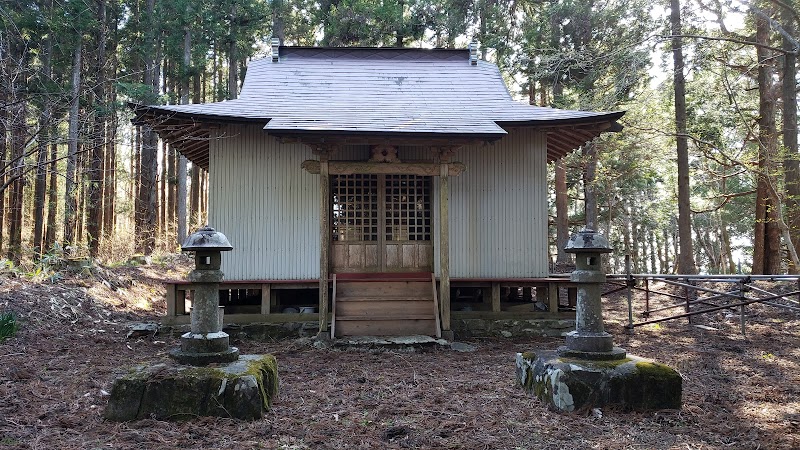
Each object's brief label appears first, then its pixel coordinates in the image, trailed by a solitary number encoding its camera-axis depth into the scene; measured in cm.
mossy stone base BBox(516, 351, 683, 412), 448
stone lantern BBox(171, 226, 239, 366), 467
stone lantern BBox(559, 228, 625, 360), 484
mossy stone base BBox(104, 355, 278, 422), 418
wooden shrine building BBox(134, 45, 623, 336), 834
